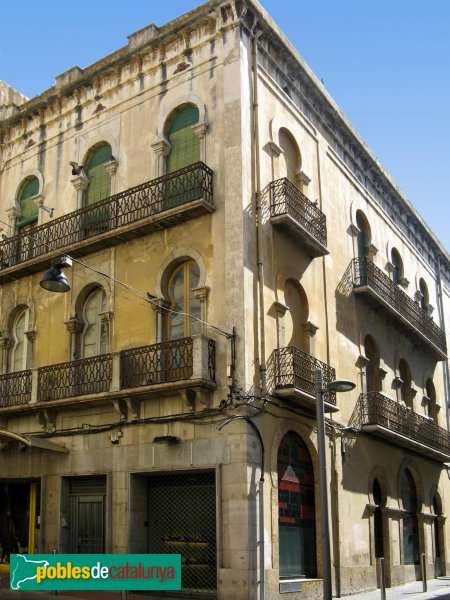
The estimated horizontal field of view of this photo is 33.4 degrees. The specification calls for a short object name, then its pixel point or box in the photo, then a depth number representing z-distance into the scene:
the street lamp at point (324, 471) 12.53
